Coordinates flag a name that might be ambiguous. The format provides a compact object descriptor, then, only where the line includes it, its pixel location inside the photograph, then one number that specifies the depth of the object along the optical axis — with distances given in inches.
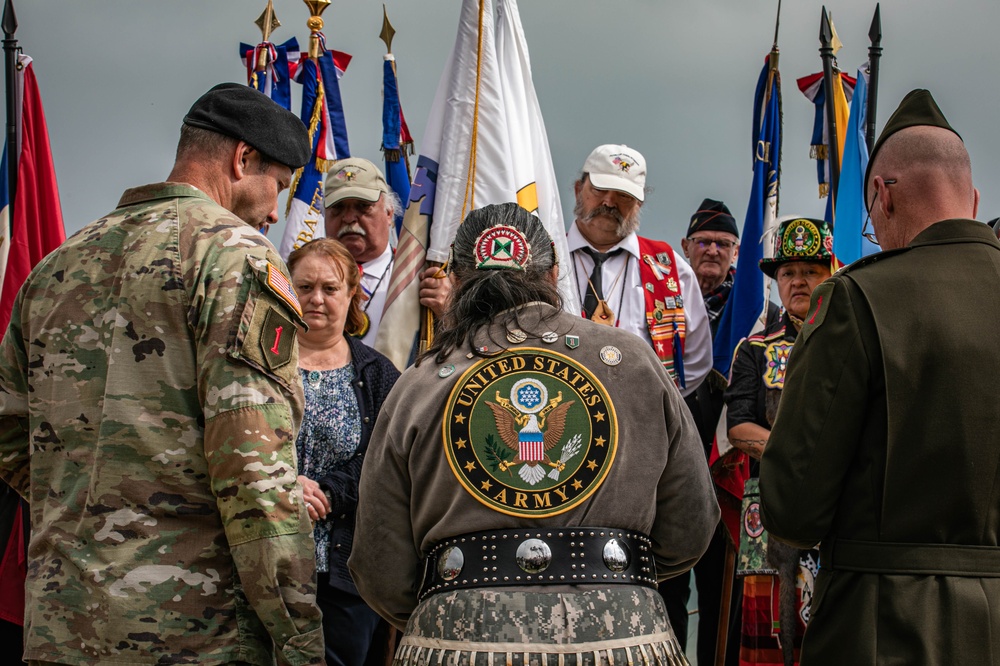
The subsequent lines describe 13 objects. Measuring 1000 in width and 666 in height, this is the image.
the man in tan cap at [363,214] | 238.2
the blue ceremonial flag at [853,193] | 238.8
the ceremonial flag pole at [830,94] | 282.6
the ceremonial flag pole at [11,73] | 261.1
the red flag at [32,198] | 249.1
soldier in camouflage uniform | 108.1
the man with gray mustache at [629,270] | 236.5
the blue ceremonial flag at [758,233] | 257.3
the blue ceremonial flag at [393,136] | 281.0
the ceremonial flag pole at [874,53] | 277.0
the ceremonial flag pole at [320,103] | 287.0
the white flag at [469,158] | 210.8
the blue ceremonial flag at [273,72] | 307.9
